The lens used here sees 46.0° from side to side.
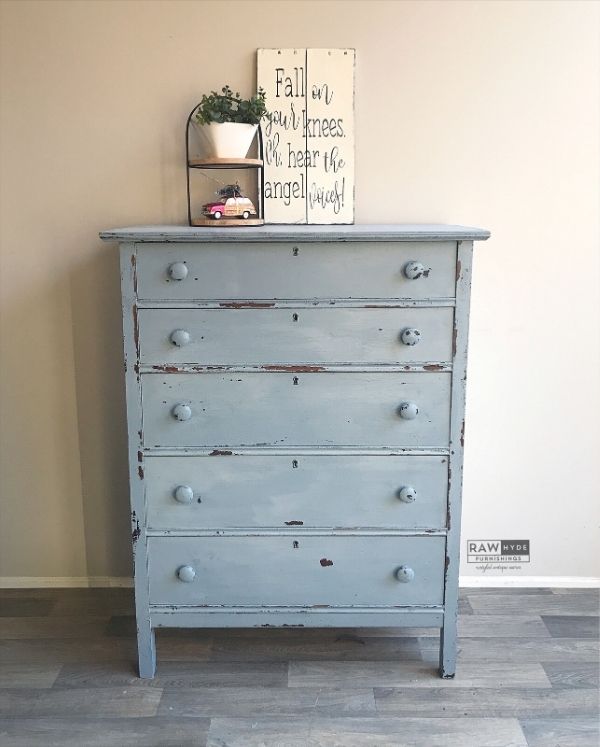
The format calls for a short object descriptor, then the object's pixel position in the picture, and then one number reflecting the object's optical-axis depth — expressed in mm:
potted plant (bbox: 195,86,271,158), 2223
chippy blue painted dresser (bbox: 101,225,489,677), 1943
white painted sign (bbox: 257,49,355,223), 2320
